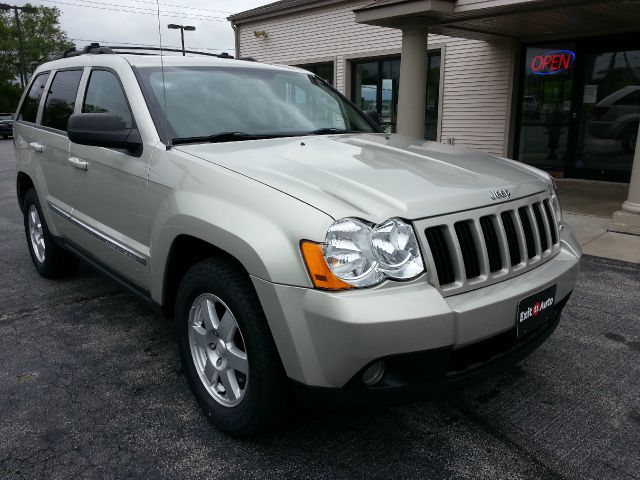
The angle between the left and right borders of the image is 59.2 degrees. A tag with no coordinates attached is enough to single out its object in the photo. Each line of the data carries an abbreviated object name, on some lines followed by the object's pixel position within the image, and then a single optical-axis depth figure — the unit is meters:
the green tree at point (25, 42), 49.41
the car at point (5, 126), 31.28
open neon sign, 10.14
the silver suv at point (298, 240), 2.05
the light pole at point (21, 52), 49.80
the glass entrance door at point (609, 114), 9.55
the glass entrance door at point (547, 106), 10.25
